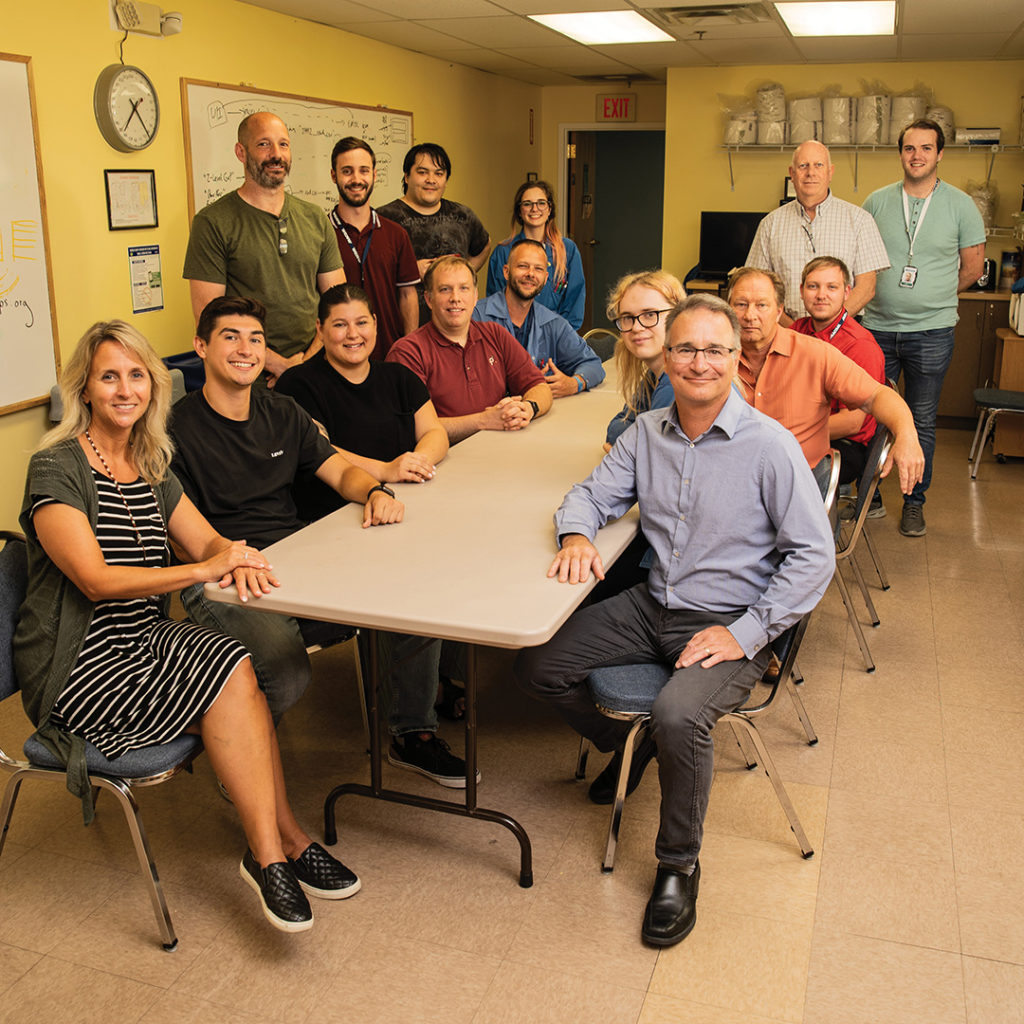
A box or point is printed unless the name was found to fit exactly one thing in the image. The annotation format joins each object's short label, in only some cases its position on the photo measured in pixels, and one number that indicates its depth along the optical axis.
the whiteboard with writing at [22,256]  3.71
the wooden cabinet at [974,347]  6.66
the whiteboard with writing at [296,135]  4.76
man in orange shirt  3.11
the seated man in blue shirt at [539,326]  3.85
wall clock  4.13
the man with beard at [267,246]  3.65
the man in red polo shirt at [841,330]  3.69
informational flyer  4.43
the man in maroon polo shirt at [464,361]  3.37
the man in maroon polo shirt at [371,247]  4.17
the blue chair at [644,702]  2.23
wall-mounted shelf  6.86
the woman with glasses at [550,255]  4.62
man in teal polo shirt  4.82
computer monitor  7.48
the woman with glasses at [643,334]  2.81
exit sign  8.89
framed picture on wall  4.25
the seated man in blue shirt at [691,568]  2.16
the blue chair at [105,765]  2.01
